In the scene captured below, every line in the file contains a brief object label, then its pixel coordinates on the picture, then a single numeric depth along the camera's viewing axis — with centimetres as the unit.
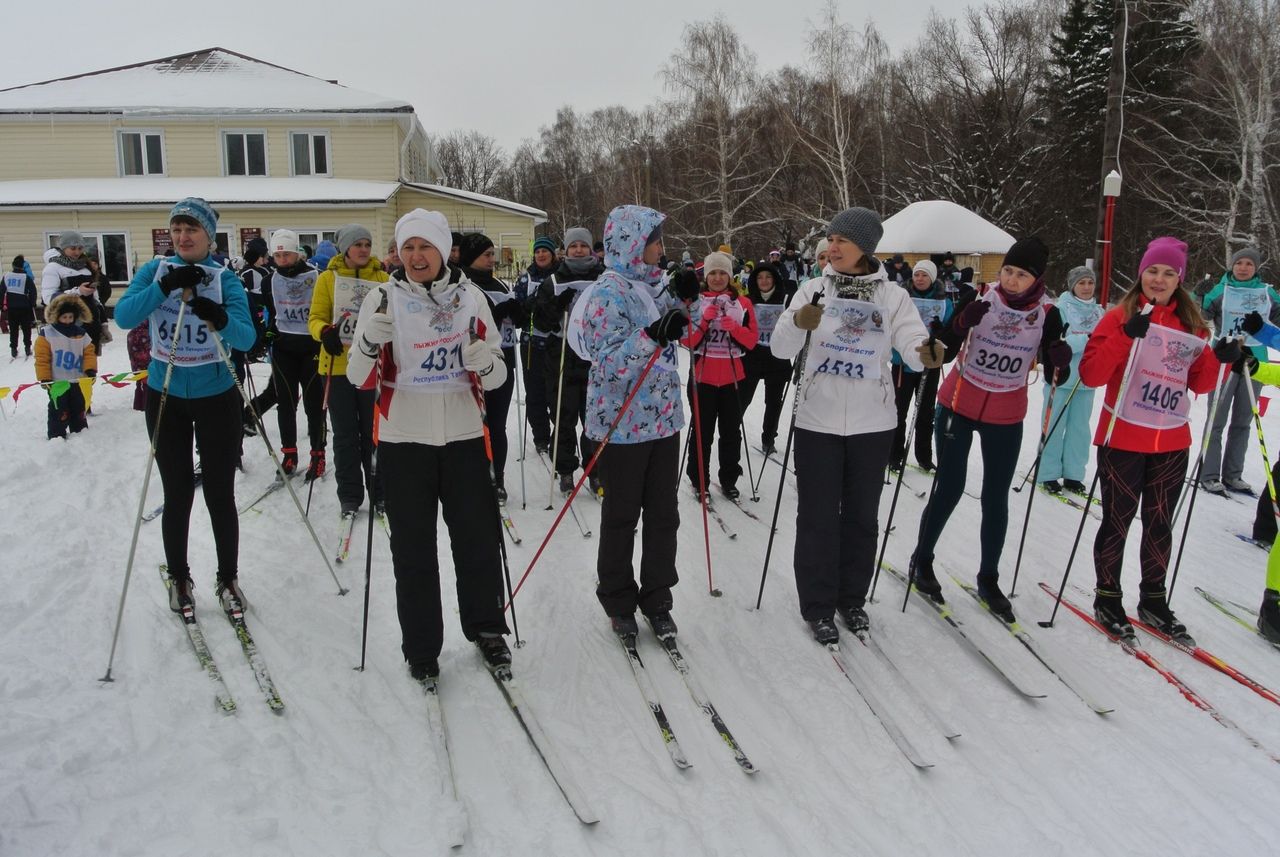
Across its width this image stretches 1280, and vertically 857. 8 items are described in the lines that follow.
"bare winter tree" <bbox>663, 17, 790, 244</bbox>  3197
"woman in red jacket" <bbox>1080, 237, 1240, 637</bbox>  418
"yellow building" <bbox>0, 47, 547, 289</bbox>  2130
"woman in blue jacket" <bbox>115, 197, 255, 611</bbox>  393
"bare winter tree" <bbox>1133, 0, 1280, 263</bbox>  2111
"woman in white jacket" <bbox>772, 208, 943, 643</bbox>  396
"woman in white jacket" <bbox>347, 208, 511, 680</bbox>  351
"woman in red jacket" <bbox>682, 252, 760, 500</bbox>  611
